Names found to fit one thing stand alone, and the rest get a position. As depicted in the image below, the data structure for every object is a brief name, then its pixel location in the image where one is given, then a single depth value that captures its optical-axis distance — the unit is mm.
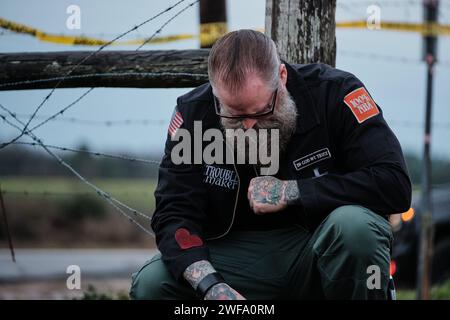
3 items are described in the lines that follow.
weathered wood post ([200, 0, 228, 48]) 10922
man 5883
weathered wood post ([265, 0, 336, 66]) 7418
